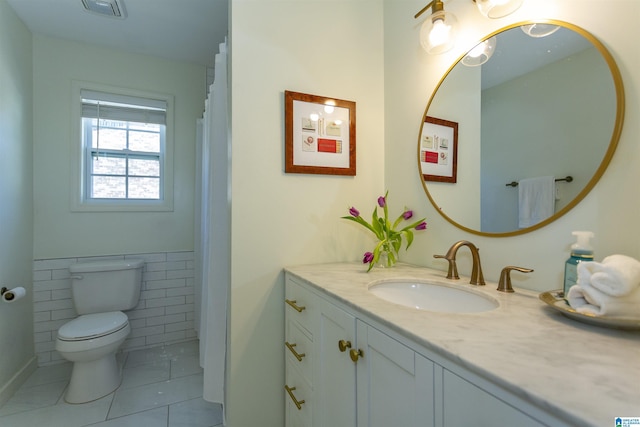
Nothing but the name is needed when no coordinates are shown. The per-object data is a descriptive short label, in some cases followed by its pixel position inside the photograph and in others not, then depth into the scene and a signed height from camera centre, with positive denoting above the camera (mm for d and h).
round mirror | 838 +289
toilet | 1794 -752
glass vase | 1376 -218
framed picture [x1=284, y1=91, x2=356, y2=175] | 1411 +383
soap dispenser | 791 -117
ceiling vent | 1836 +1301
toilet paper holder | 1728 -493
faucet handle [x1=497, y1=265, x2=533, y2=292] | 960 -224
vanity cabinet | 513 -397
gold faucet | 1053 -193
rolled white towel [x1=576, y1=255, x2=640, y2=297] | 616 -135
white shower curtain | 1546 -195
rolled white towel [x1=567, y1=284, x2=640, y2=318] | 620 -196
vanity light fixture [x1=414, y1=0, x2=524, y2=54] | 1016 +726
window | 2373 +489
